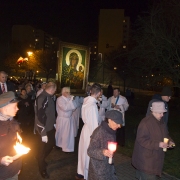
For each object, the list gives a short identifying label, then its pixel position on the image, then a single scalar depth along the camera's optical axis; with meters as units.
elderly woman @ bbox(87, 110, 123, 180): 3.96
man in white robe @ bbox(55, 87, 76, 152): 8.29
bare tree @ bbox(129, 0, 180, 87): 12.34
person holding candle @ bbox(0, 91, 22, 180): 3.49
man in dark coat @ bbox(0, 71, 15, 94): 8.31
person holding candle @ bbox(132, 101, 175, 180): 4.43
